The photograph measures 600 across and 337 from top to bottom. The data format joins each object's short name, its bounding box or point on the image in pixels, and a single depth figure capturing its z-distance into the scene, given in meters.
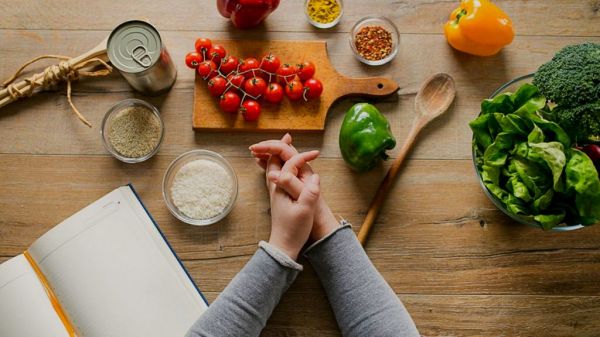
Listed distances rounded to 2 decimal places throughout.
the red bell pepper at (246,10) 1.13
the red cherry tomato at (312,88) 1.16
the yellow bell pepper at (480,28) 1.16
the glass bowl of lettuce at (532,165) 0.90
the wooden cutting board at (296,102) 1.18
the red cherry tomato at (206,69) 1.16
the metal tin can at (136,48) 1.08
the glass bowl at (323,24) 1.22
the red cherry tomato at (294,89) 1.15
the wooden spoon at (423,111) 1.15
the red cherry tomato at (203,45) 1.17
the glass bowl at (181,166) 1.13
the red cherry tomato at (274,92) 1.16
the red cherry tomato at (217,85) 1.16
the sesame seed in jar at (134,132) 1.16
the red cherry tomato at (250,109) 1.15
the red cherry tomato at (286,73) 1.17
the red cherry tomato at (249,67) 1.18
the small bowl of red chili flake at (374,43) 1.21
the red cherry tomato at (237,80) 1.17
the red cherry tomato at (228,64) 1.18
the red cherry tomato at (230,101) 1.15
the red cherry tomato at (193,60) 1.16
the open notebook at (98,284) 1.04
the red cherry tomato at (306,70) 1.17
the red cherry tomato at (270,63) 1.17
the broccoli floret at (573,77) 0.93
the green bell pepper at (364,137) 1.10
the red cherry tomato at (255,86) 1.15
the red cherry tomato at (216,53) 1.17
